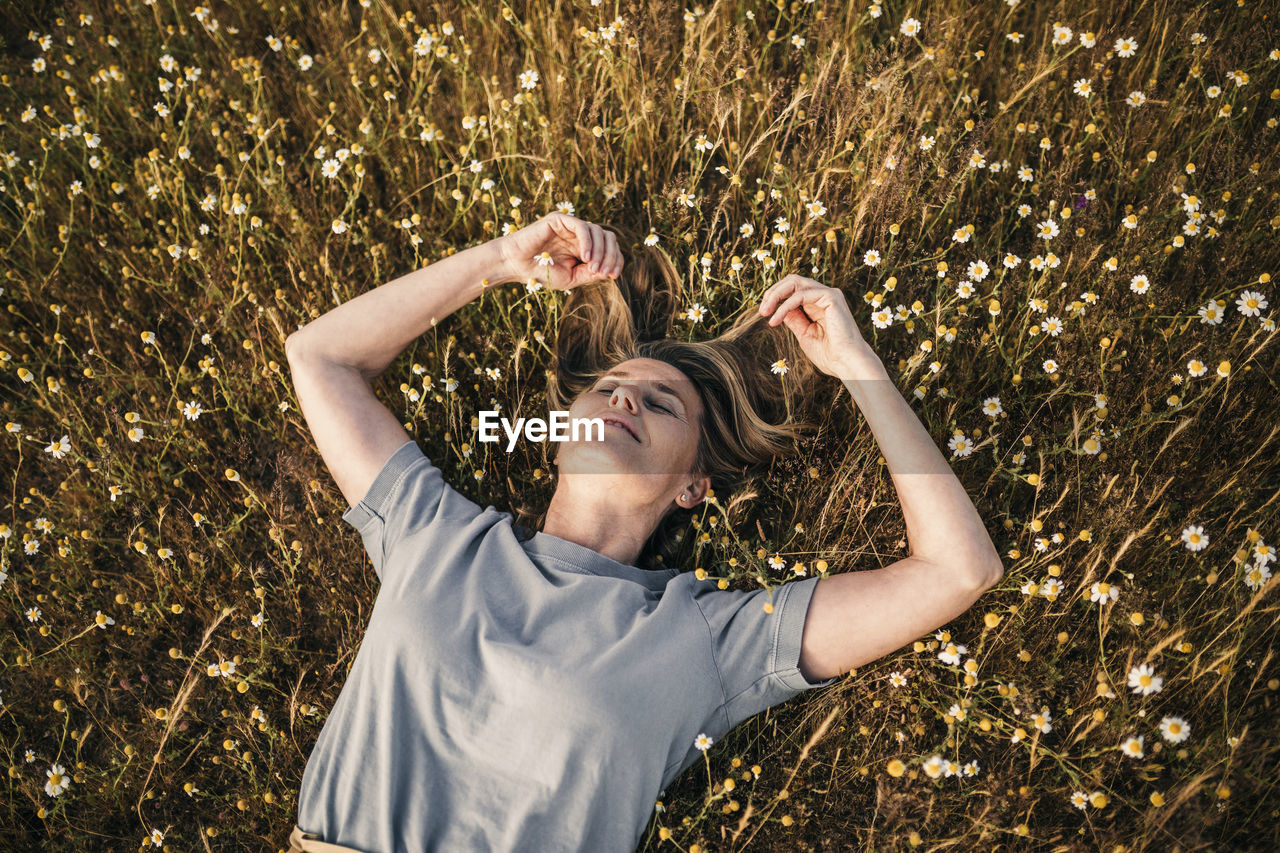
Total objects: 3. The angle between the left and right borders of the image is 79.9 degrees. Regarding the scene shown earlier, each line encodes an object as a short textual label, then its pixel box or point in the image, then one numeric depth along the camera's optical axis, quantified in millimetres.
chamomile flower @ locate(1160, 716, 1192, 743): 2186
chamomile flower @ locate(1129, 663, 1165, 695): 2260
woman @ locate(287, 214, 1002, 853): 2256
